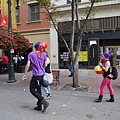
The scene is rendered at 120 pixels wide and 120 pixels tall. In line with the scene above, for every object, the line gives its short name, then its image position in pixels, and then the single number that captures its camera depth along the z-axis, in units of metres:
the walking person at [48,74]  5.97
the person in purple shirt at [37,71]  4.36
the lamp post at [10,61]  8.67
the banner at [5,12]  8.86
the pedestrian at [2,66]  12.43
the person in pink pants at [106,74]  5.05
